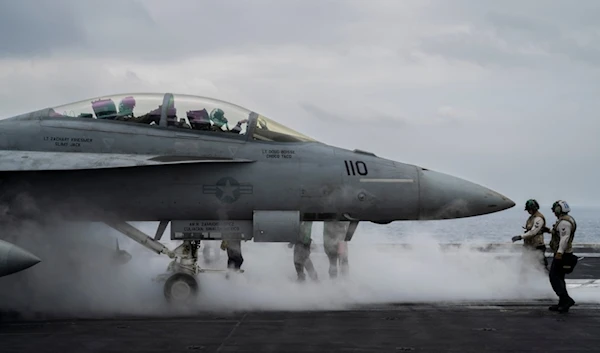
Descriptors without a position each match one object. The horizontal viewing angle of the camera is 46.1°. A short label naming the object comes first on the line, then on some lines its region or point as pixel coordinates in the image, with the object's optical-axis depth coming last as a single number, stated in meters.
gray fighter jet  12.33
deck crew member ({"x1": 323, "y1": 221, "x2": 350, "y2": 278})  15.41
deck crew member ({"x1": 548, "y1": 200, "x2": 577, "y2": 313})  11.95
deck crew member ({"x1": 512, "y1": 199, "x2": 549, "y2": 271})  14.28
